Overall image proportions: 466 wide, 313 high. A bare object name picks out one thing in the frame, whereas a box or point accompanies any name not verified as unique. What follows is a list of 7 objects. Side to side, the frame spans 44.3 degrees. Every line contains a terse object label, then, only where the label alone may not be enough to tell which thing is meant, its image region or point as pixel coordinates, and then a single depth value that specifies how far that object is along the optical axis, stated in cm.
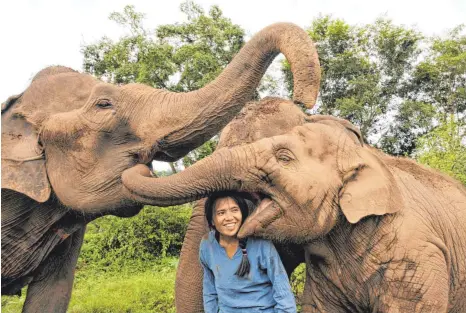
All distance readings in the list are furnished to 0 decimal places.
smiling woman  276
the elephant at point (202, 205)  298
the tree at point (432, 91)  2214
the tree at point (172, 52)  1961
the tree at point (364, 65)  2220
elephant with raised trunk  303
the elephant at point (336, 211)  271
